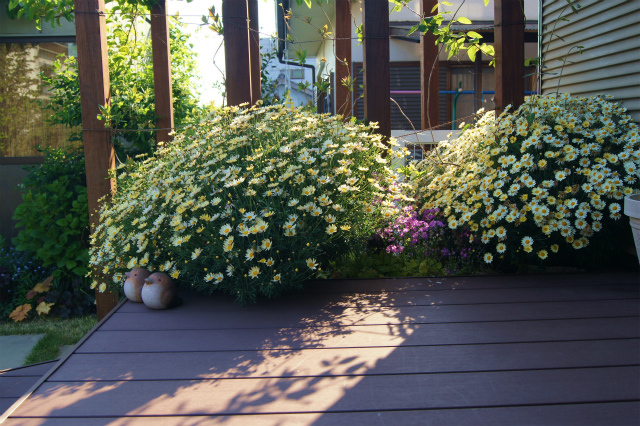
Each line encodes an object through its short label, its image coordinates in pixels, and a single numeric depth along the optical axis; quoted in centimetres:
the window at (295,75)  1900
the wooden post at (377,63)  332
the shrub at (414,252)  300
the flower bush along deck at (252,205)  233
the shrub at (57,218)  421
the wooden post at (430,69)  487
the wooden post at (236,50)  333
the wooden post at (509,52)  334
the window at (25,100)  550
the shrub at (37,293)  425
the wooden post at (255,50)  365
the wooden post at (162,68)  374
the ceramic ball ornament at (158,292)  247
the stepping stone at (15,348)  344
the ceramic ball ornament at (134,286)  262
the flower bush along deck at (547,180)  263
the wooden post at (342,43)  563
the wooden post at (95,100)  335
